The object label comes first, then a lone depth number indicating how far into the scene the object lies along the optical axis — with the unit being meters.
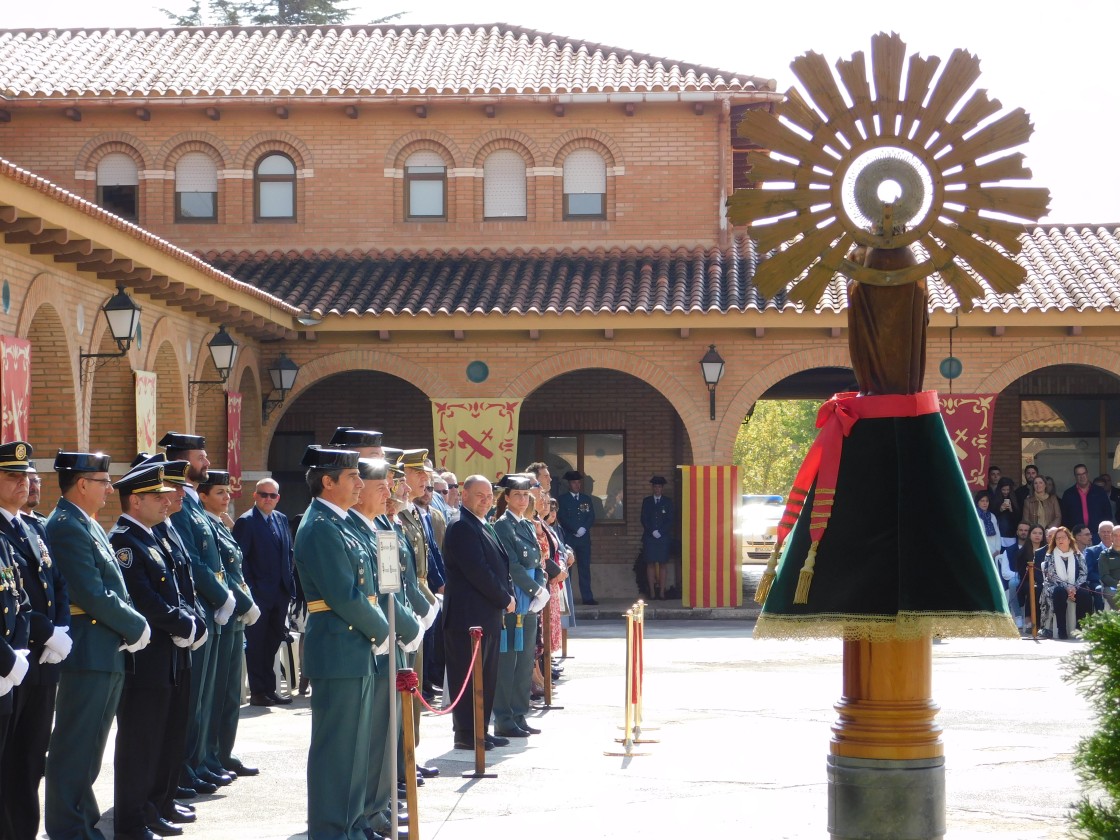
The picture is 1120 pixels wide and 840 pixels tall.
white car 37.81
